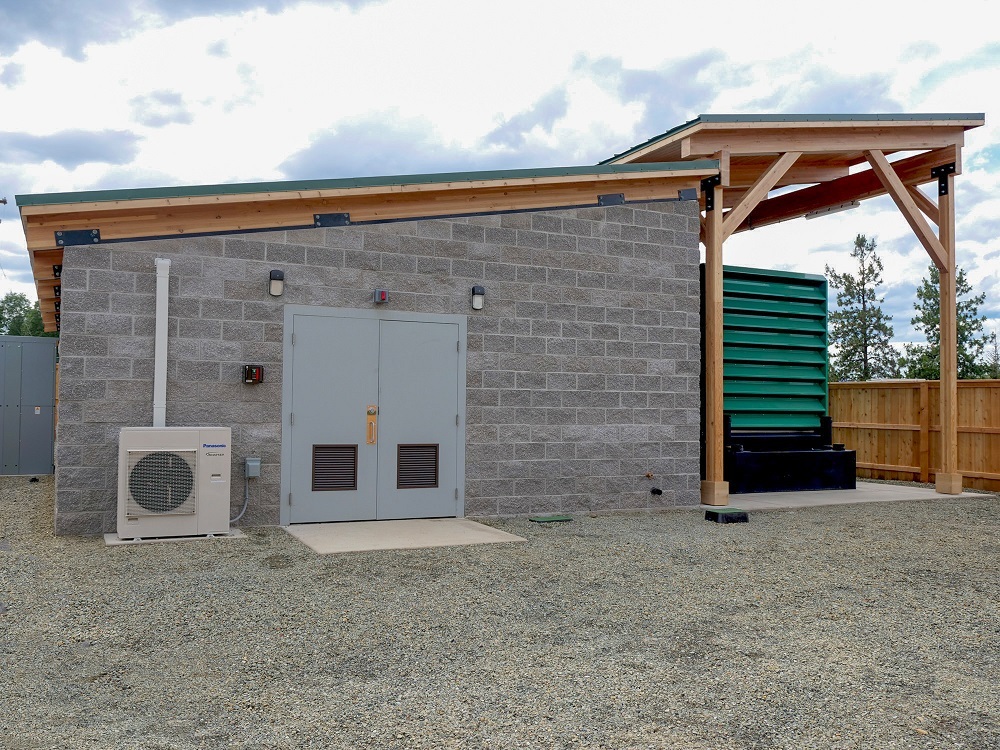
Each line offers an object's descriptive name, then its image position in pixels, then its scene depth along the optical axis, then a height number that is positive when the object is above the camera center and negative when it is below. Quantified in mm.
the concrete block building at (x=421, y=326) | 6648 +738
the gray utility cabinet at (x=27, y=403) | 12258 -81
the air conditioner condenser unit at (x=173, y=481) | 6289 -669
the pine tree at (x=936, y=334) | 29078 +2858
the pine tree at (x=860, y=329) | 33562 +3373
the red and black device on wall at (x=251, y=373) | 7023 +246
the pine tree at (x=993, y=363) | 30531 +1844
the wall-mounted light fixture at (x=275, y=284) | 7141 +1068
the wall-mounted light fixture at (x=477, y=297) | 7988 +1082
